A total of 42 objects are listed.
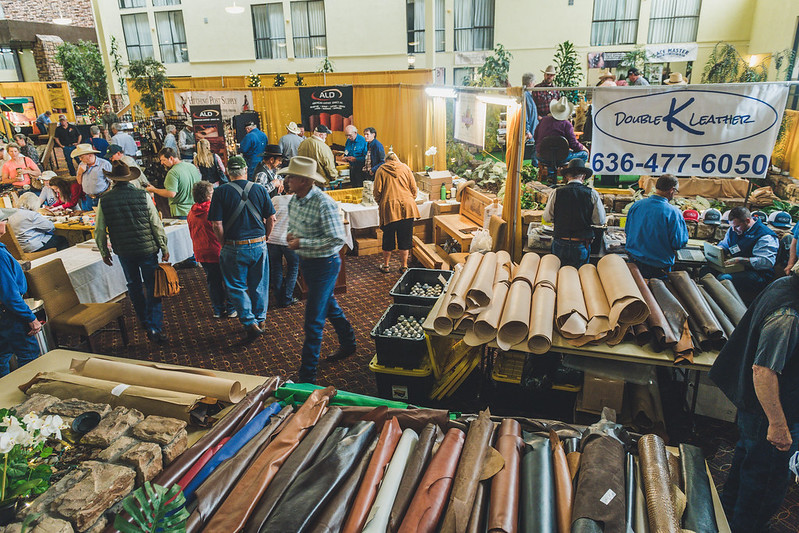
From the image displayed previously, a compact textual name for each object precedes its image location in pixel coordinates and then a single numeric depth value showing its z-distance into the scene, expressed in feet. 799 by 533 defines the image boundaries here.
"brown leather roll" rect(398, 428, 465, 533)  6.07
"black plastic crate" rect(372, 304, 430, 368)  12.57
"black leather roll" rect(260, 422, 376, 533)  6.07
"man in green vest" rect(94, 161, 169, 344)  15.57
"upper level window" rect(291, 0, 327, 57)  63.87
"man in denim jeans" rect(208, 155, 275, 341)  15.44
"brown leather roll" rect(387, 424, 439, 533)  6.27
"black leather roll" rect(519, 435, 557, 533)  6.07
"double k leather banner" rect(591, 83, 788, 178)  13.79
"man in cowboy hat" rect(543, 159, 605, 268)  15.61
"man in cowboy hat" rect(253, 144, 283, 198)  19.71
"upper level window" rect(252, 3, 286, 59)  65.00
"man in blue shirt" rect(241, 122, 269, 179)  31.18
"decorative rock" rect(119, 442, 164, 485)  6.97
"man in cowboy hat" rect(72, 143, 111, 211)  23.47
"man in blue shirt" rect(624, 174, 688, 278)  14.58
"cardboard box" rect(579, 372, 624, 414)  11.50
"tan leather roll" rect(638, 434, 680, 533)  5.95
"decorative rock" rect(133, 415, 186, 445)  7.56
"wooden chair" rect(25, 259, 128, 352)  14.69
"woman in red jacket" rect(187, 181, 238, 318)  17.21
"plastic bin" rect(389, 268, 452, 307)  14.57
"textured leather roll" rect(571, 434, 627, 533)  5.86
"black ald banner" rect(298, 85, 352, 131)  37.81
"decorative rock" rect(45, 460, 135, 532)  6.07
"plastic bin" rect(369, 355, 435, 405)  12.77
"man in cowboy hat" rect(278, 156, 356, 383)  13.35
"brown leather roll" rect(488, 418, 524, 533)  6.00
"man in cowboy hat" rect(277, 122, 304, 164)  30.71
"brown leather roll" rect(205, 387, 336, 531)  6.32
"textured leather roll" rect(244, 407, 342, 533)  6.40
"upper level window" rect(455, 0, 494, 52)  61.21
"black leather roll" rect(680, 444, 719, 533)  6.24
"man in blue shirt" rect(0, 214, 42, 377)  12.03
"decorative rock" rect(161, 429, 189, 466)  7.36
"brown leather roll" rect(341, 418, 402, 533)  6.21
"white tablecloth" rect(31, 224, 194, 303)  17.30
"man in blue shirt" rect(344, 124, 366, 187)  29.96
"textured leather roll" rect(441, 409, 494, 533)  6.08
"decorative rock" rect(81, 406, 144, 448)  7.56
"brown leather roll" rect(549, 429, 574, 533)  6.17
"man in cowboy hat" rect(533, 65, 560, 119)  30.55
